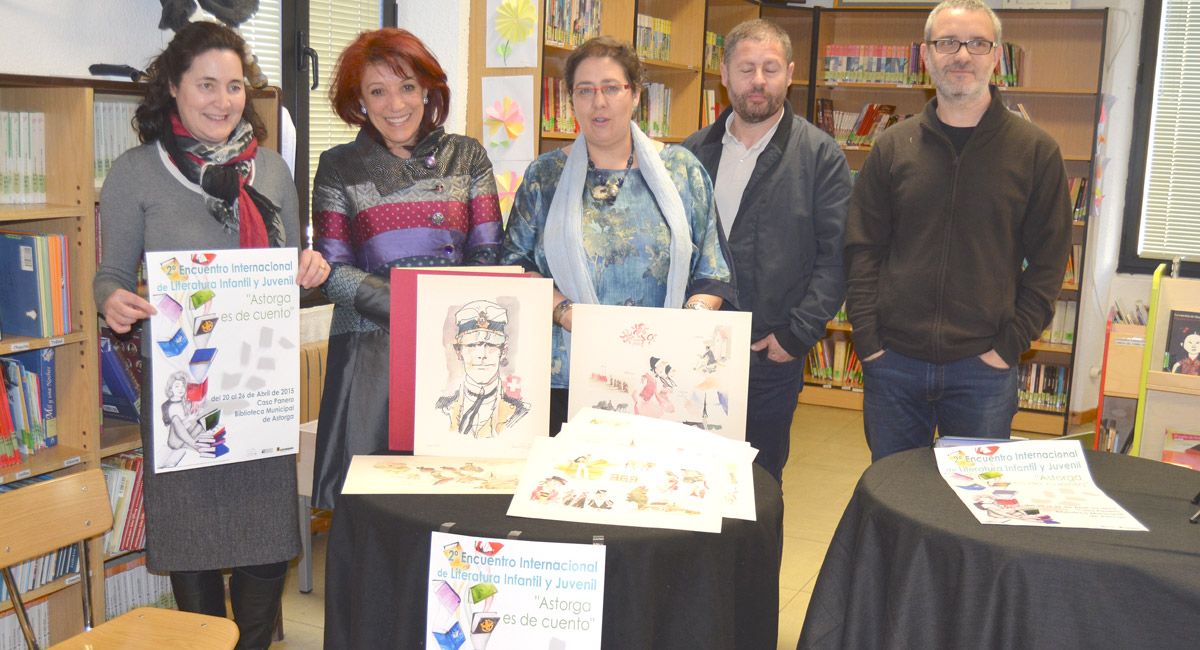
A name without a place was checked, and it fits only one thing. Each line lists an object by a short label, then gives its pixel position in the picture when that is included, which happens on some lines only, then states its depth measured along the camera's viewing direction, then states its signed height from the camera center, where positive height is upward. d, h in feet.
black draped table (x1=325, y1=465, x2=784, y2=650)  5.67 -2.03
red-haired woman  8.13 -0.06
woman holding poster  7.91 -0.20
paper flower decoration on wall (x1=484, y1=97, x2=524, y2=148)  14.05 +1.16
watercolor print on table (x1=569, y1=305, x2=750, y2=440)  7.06 -1.01
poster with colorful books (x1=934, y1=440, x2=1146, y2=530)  6.16 -1.64
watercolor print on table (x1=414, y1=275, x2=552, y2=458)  6.95 -1.01
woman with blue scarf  7.99 -0.03
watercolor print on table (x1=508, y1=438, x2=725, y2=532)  5.90 -1.61
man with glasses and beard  8.71 -0.15
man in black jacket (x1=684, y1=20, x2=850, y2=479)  9.46 -0.07
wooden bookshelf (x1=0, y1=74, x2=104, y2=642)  8.89 -0.48
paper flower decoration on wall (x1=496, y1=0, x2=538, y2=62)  13.82 +2.46
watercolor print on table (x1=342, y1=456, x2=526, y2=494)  6.39 -1.70
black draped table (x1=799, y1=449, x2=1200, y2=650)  5.53 -1.93
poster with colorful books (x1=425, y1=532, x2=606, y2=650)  5.58 -2.06
